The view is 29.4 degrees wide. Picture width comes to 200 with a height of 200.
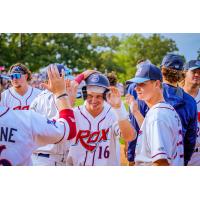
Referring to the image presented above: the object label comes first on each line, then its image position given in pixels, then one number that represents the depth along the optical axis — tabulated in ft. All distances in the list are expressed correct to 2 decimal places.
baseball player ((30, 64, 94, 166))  12.64
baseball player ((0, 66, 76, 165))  7.91
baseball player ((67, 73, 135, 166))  12.55
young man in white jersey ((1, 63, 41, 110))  12.84
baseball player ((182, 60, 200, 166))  13.00
